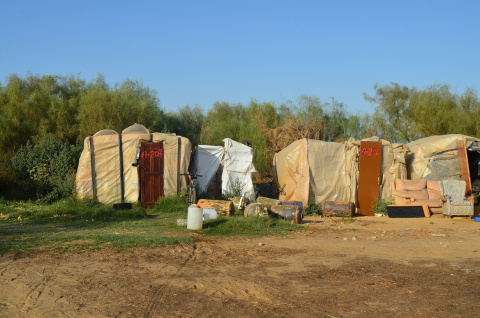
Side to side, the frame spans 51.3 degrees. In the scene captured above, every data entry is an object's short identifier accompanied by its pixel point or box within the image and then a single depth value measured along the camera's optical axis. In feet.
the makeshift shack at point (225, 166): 54.49
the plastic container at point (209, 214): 40.96
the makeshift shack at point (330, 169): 53.26
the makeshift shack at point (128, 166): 51.80
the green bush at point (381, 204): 51.90
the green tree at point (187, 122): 84.79
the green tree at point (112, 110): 66.28
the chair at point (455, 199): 47.42
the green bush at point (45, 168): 54.13
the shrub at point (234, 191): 53.67
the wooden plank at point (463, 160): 54.65
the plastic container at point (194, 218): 36.27
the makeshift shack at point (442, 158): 55.11
